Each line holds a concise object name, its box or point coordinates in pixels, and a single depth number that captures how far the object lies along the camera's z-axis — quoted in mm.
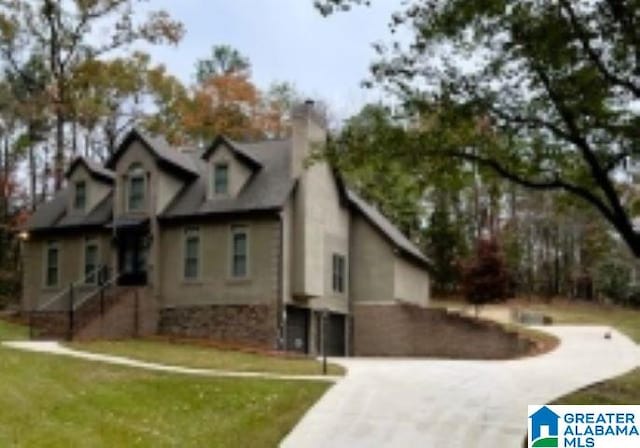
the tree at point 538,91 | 15047
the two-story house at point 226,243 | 30094
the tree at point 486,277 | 43562
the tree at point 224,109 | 47375
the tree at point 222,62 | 54219
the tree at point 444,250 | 54375
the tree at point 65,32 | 41250
